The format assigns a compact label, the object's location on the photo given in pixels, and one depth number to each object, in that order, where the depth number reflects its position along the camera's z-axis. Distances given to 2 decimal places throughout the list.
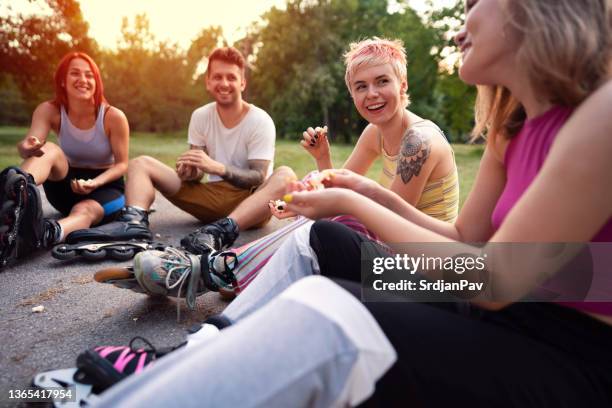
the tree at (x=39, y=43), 11.38
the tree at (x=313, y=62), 24.47
